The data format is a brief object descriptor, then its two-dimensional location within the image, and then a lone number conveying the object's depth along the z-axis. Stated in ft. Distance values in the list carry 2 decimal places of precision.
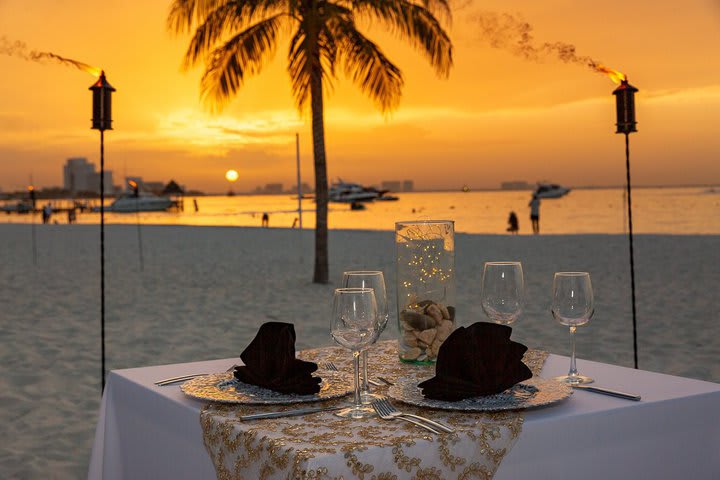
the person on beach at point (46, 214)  159.12
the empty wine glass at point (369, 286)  5.69
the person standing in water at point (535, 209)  93.21
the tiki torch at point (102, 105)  15.05
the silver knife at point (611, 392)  6.26
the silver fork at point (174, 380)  7.03
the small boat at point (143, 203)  260.42
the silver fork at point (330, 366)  7.57
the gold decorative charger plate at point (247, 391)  6.07
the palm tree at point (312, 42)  35.55
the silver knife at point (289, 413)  5.62
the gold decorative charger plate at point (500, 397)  5.70
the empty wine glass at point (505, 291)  7.01
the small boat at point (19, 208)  261.81
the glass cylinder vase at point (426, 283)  7.14
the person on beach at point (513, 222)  101.95
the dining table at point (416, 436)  5.00
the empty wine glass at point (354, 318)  5.40
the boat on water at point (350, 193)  319.86
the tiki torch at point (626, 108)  12.73
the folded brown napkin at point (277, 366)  6.26
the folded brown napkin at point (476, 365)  5.88
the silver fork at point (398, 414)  5.28
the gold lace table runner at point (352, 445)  4.78
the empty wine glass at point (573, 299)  6.73
